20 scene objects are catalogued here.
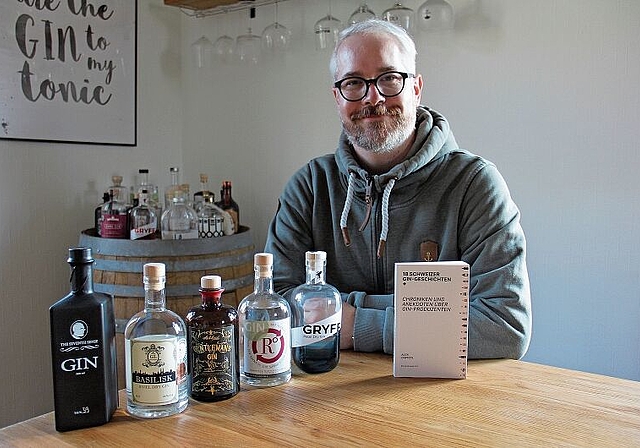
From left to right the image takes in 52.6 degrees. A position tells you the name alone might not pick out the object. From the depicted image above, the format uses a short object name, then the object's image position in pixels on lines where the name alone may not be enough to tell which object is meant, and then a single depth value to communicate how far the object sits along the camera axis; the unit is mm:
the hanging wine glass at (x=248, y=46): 2246
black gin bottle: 785
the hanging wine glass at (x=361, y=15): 1958
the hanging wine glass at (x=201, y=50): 2328
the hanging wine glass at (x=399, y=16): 1914
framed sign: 2020
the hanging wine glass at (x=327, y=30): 2074
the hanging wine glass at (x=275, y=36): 2191
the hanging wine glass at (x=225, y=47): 2289
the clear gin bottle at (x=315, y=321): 1012
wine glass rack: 2322
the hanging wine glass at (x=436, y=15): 1917
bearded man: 1323
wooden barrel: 1822
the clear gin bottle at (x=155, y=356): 814
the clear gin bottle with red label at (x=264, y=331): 930
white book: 985
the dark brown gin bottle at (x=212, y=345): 859
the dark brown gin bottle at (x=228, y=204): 2213
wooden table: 775
